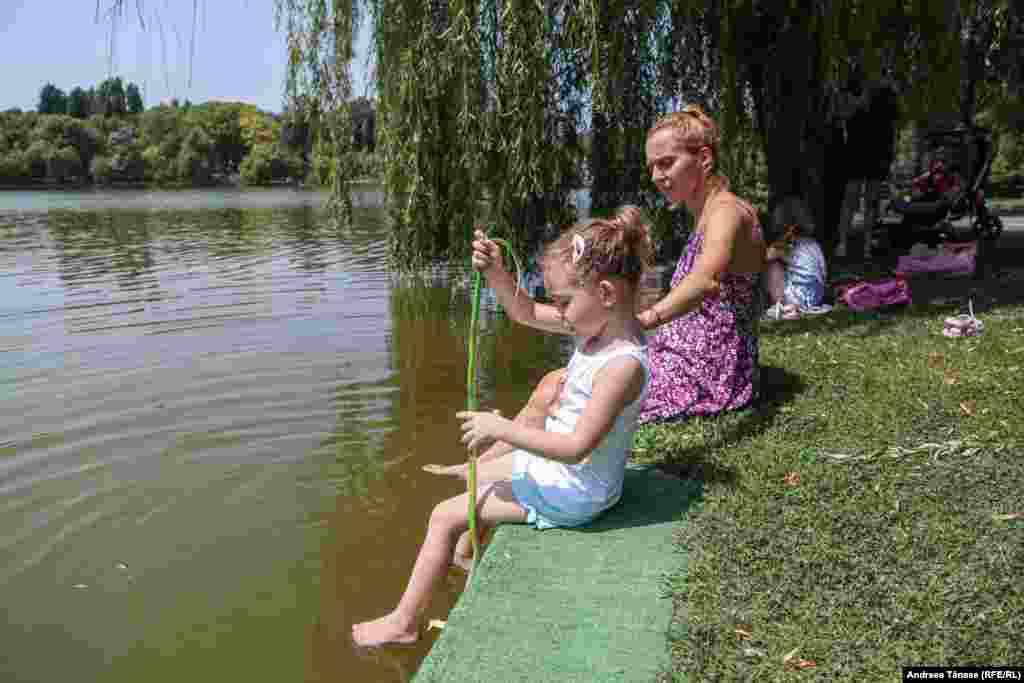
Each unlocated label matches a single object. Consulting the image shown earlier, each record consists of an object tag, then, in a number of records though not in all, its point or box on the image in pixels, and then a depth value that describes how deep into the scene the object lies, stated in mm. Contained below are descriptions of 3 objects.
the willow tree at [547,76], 5930
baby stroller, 10984
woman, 3859
